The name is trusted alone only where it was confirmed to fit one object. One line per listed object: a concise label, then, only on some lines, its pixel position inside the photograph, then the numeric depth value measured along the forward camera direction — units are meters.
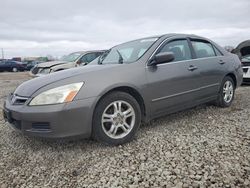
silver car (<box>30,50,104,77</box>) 6.81
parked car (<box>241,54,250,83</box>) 5.66
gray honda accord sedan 2.13
